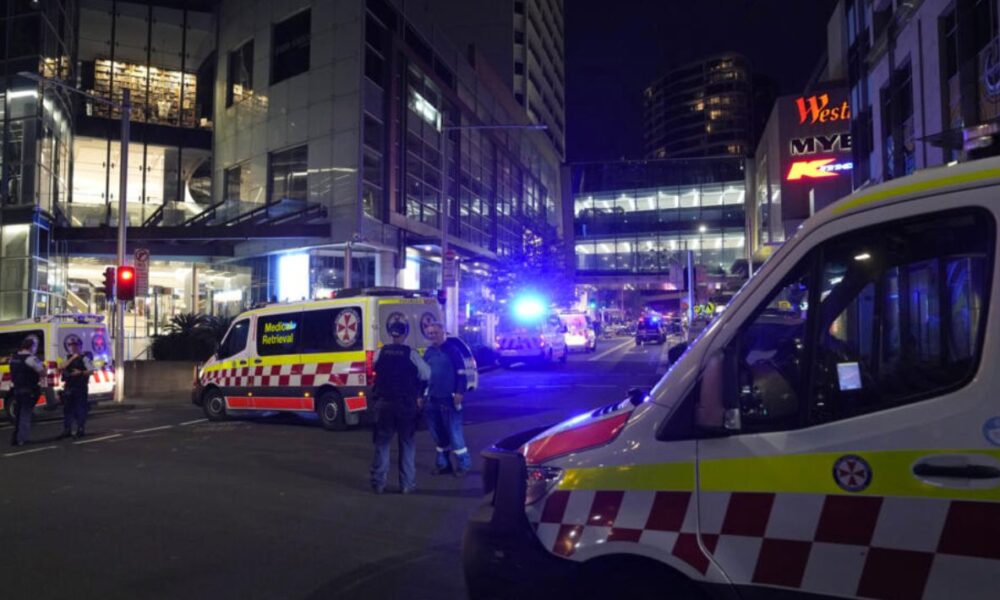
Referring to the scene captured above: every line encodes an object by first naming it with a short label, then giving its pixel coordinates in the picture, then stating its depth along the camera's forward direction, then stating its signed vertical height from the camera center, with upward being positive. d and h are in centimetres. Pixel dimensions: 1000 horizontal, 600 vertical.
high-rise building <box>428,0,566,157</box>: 7029 +3044
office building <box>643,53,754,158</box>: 14788 +4730
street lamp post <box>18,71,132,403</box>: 1739 +206
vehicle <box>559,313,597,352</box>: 3691 -43
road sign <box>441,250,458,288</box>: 2459 +194
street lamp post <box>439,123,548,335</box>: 2431 +320
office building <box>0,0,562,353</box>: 2578 +763
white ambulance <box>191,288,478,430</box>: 1191 -52
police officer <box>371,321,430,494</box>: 725 -83
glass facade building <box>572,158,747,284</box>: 6512 +1063
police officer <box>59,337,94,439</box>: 1130 -95
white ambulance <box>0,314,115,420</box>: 1467 -36
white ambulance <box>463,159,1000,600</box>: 231 -45
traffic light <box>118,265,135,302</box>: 1752 +108
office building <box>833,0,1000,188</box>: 1248 +536
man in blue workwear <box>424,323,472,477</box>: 825 -97
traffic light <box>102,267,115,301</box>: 1761 +109
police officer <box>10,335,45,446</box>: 1079 -89
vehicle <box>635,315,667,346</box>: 4603 -41
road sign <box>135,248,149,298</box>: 1788 +139
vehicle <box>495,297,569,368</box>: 2517 -54
